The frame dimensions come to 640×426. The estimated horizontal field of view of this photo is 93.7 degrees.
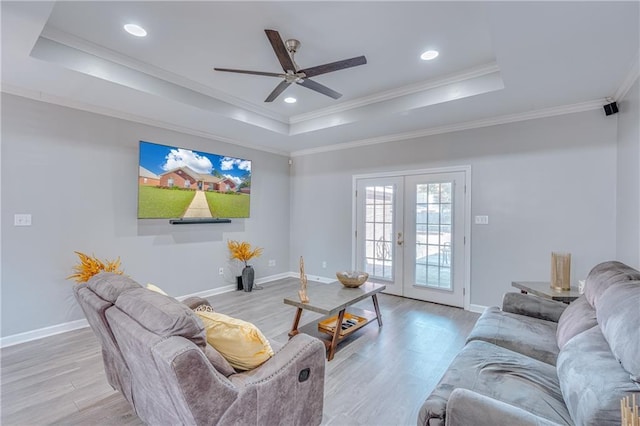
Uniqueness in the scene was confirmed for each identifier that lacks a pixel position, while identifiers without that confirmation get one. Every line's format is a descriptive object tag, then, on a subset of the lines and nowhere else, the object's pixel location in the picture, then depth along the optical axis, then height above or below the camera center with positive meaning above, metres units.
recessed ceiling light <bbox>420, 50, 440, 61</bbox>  2.94 +1.61
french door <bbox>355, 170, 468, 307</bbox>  4.40 -0.28
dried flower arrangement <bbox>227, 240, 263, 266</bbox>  5.14 -0.63
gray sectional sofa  1.15 -0.76
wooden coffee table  2.88 -0.88
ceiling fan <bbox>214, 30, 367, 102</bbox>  2.33 +1.29
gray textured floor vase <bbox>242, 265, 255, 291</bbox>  5.12 -1.09
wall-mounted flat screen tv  4.07 +0.45
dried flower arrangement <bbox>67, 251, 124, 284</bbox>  3.37 -0.64
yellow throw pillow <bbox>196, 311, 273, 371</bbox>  1.51 -0.65
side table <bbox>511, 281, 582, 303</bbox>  3.00 -0.77
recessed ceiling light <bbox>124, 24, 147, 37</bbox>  2.55 +1.59
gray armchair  1.19 -0.73
